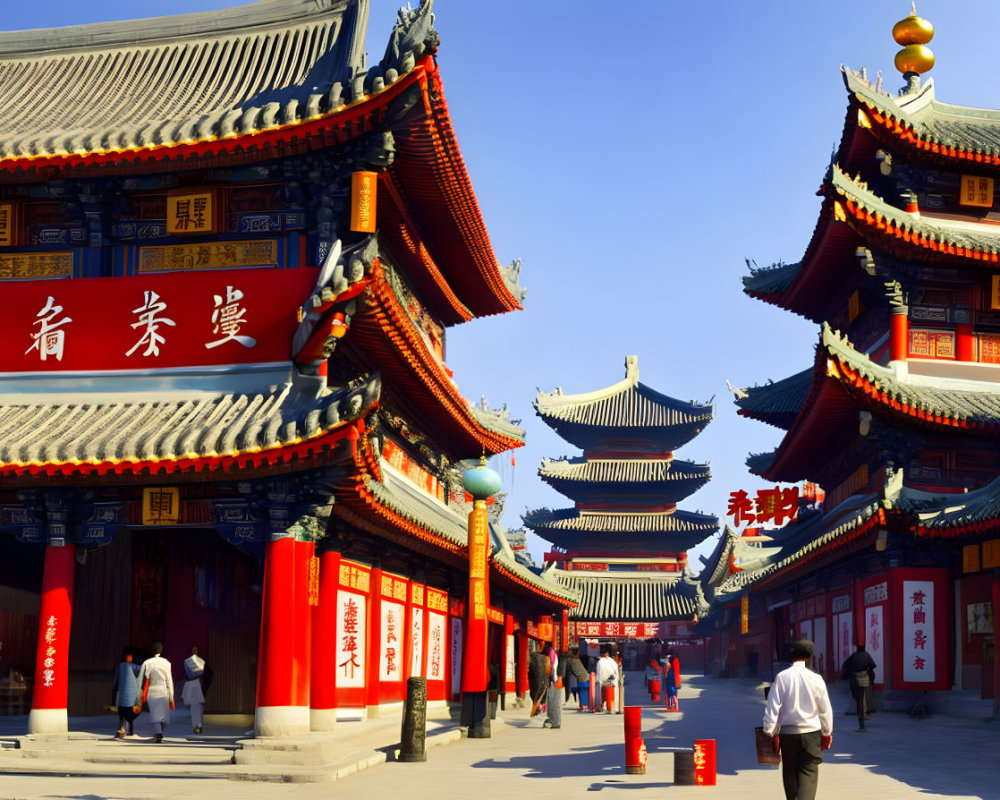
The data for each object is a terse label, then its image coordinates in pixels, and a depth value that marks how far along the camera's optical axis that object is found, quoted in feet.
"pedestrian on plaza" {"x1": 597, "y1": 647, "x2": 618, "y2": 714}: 107.04
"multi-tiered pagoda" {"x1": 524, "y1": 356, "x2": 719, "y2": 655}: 190.70
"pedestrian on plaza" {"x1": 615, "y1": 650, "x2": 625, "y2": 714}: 115.90
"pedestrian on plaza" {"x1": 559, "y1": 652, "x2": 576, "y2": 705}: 117.03
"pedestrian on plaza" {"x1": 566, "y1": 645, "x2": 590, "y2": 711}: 102.78
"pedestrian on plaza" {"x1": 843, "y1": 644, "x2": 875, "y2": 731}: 71.97
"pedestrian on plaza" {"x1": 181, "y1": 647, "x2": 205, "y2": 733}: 60.70
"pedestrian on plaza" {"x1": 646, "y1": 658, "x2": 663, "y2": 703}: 119.35
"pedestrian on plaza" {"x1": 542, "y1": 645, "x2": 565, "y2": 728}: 84.53
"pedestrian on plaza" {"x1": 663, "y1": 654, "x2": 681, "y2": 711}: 99.55
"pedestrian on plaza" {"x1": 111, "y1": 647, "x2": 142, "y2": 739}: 58.59
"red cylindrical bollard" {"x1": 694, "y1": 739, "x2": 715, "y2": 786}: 47.32
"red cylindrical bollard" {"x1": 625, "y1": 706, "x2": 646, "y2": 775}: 51.57
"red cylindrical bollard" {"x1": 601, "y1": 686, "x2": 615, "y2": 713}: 109.19
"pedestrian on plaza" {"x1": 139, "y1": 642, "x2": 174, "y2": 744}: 57.98
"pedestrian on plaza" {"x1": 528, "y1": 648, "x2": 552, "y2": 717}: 94.12
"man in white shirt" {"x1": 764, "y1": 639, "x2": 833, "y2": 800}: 35.68
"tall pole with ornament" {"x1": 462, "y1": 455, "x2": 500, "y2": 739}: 69.00
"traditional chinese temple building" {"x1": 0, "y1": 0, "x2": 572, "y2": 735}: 57.26
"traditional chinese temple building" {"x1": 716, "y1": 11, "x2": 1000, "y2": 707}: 83.87
